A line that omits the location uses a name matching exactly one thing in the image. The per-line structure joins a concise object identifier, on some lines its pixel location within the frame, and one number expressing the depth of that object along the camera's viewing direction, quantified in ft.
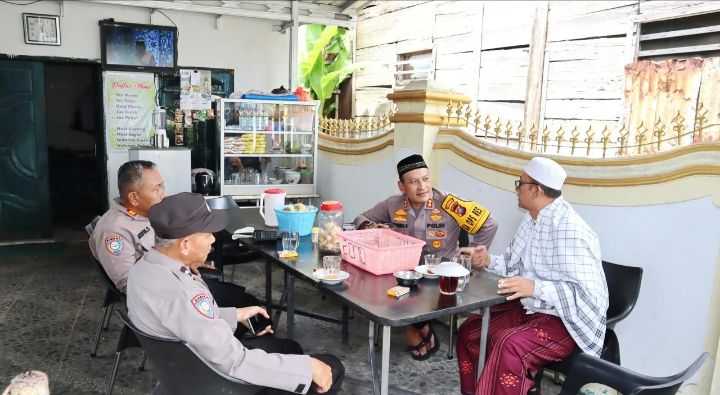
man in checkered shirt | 7.64
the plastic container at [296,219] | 10.13
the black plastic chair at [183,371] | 5.40
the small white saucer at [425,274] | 7.83
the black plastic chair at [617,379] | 5.22
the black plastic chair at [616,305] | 7.89
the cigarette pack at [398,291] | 7.05
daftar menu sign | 19.71
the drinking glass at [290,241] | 9.26
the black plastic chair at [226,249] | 12.94
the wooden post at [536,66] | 17.19
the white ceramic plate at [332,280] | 7.44
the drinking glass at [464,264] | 7.61
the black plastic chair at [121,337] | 8.68
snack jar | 9.23
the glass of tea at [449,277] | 7.05
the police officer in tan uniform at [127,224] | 8.94
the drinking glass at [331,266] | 7.67
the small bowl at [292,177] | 20.65
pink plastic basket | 8.00
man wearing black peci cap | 10.09
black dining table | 6.51
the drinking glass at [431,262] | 8.04
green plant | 26.16
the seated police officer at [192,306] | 5.49
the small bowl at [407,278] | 7.52
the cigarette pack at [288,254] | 8.94
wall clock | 18.53
